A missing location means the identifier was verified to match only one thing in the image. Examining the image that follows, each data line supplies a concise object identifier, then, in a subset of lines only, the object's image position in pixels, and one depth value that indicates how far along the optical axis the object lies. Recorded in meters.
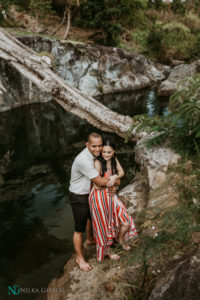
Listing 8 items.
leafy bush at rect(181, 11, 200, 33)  25.88
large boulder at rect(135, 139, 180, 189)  3.83
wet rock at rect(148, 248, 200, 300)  1.70
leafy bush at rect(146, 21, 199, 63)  20.30
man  2.70
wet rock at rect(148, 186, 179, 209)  3.21
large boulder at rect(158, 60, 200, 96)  13.80
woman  2.77
